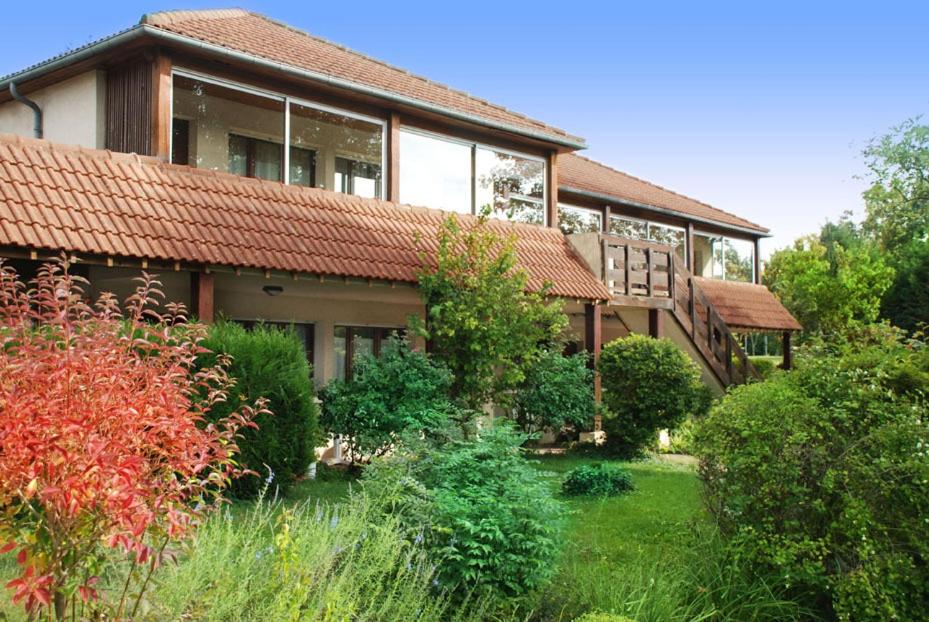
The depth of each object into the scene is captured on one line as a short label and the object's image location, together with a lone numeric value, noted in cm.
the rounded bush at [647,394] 1523
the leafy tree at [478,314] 1316
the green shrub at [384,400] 1160
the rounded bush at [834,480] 550
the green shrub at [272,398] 955
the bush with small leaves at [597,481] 1088
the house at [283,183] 1107
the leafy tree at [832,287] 3528
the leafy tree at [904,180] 4150
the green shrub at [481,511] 521
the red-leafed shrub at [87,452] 327
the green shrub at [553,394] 1506
